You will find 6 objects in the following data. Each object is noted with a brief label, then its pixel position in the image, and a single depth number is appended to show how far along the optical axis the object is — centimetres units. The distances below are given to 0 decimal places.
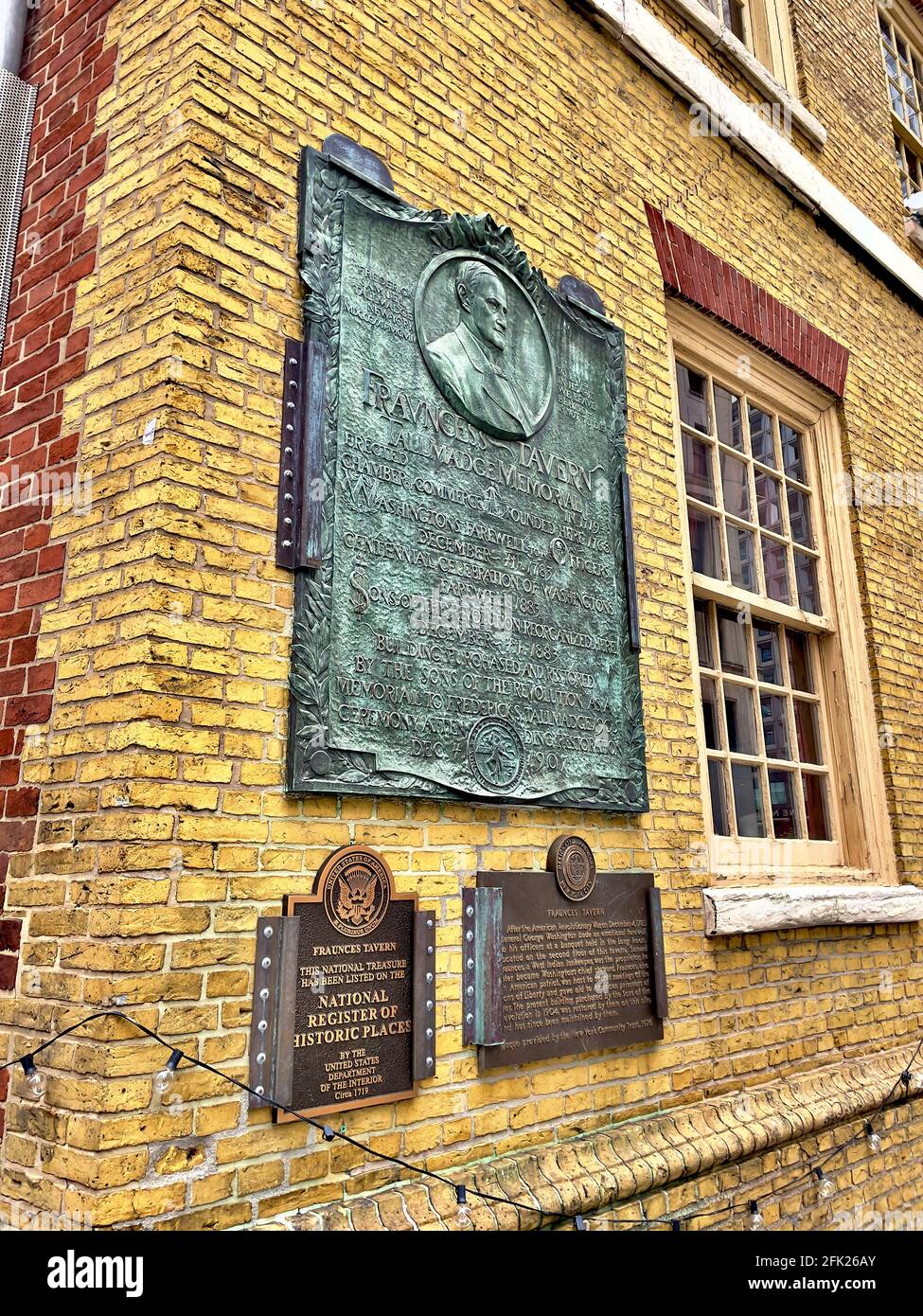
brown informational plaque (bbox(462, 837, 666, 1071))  283
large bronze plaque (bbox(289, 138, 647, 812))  263
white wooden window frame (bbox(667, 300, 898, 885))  470
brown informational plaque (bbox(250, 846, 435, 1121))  227
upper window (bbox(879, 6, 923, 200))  752
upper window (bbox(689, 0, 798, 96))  592
